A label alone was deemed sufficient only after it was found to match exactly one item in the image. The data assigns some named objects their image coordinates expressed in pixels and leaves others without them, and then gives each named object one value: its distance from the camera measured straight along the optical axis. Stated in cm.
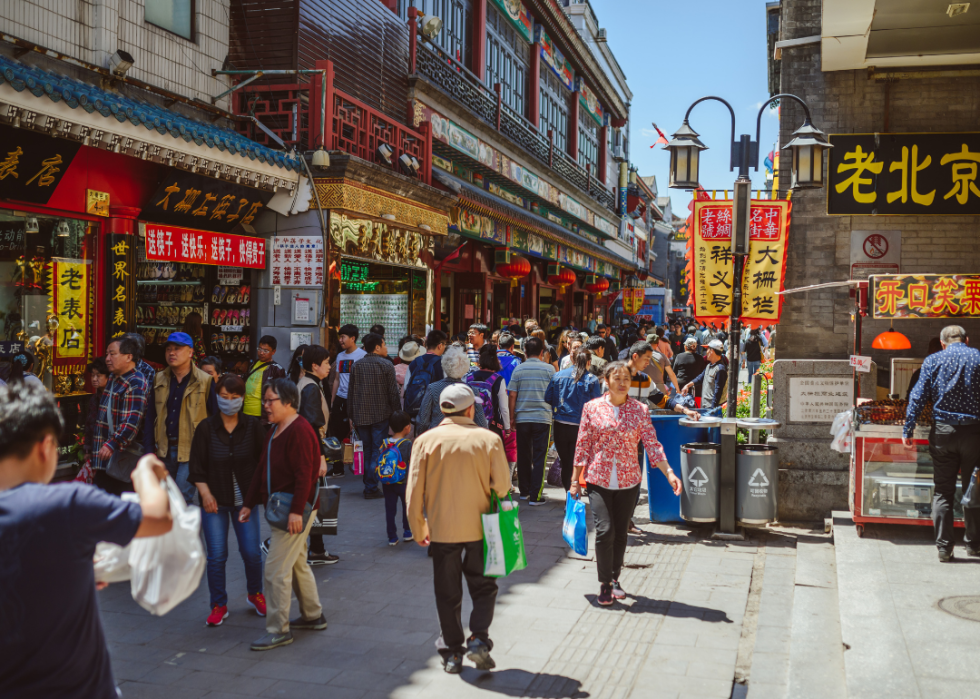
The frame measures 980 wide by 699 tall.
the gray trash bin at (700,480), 810
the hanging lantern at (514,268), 2000
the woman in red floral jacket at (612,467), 614
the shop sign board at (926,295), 706
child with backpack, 736
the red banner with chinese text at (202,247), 947
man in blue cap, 630
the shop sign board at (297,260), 1132
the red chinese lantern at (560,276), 2538
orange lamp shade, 849
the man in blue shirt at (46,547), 239
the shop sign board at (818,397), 882
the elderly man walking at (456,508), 488
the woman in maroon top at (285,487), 522
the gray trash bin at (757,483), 804
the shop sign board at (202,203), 973
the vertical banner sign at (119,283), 929
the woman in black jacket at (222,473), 556
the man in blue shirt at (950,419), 675
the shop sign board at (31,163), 765
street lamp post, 818
